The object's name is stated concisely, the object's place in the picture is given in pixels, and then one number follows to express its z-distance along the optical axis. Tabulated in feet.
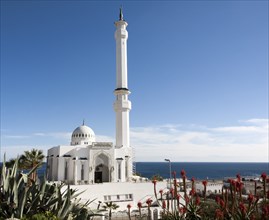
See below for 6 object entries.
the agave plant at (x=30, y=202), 31.99
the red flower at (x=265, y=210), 22.49
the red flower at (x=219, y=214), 25.82
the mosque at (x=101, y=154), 121.39
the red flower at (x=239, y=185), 25.35
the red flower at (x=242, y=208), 24.52
